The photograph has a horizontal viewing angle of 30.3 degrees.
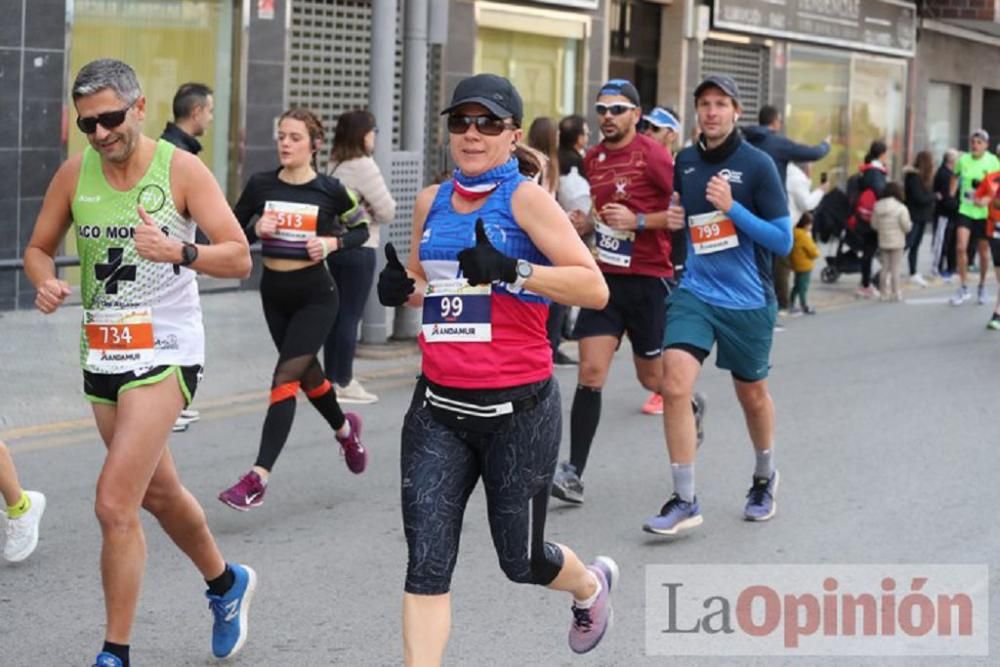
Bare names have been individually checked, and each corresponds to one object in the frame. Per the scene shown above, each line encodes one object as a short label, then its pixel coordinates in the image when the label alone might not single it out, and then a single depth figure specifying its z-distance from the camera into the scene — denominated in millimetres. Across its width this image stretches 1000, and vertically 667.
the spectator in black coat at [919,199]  22453
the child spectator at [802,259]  17578
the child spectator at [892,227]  19453
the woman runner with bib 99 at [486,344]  4965
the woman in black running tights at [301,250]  8391
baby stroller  20703
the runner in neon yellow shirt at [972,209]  18922
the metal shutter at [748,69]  27094
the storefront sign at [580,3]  22239
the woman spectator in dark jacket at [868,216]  19969
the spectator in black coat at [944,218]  22953
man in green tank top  5230
